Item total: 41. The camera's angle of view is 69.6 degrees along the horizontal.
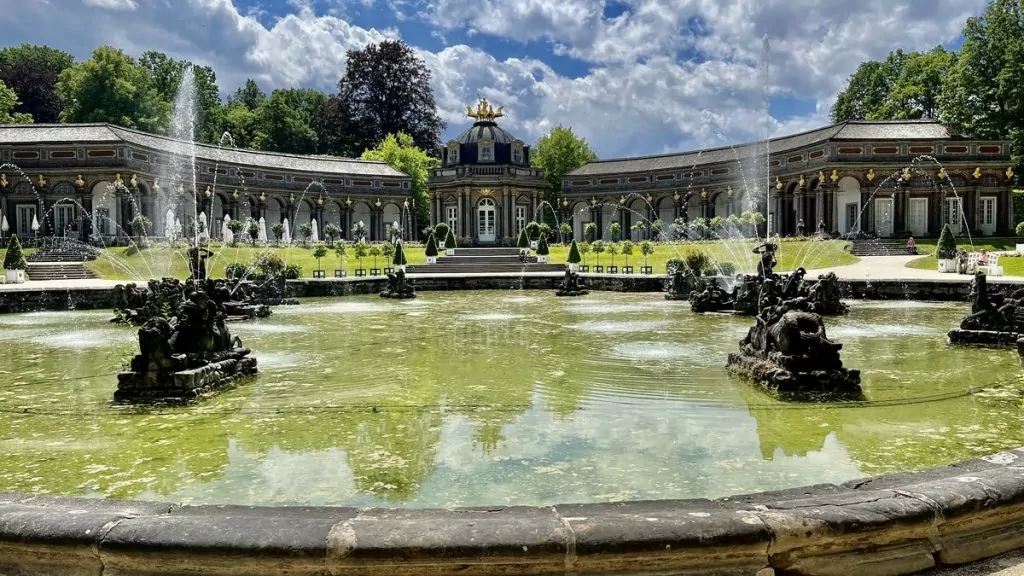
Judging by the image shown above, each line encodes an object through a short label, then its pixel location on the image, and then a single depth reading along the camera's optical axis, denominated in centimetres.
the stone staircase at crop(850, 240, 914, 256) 4046
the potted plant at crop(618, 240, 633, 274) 4344
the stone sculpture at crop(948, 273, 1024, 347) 1241
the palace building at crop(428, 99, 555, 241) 6134
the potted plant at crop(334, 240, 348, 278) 3696
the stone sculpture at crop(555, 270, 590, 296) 2694
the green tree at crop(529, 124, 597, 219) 7356
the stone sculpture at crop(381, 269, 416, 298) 2650
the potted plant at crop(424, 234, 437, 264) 4253
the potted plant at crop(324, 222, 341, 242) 5665
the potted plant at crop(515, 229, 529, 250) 4934
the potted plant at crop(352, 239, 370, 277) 3674
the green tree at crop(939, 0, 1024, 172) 4781
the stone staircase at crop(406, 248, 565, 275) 3966
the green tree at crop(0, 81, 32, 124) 5884
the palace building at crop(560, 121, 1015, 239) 4806
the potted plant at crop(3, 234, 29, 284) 3027
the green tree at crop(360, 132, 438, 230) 6912
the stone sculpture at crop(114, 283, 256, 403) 867
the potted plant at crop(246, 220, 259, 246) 5109
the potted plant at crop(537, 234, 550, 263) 4491
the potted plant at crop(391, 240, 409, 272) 3484
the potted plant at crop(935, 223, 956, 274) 3028
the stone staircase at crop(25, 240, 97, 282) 3369
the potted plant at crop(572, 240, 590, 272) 4722
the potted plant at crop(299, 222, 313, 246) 5752
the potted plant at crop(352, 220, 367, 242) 5722
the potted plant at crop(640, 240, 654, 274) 4062
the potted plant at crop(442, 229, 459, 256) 4782
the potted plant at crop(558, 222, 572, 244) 5747
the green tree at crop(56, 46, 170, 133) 6094
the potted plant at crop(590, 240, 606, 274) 3912
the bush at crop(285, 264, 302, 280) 2748
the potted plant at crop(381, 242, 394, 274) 4275
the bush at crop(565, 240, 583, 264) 3731
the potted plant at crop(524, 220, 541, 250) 5282
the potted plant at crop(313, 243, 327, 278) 4038
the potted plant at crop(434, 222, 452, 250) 5344
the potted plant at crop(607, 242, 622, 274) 3739
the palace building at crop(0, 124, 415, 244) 4834
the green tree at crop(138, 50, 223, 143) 7325
